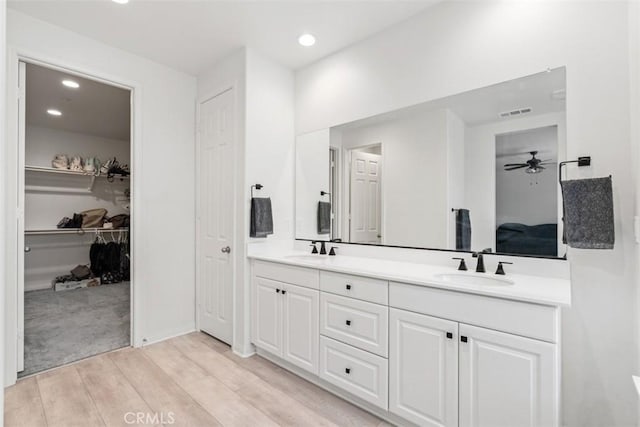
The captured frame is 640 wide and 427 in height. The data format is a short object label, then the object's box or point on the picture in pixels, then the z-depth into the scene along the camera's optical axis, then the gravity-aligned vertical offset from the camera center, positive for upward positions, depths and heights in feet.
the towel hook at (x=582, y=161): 5.33 +0.90
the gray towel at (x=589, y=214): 4.85 +0.00
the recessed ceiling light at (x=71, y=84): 11.20 +4.77
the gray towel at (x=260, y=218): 8.94 -0.09
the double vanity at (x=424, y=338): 4.50 -2.19
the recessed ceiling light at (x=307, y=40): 8.43 +4.75
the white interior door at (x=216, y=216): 9.55 -0.03
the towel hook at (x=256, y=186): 9.18 +0.84
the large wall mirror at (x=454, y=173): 5.95 +0.97
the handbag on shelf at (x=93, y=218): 16.88 -0.13
